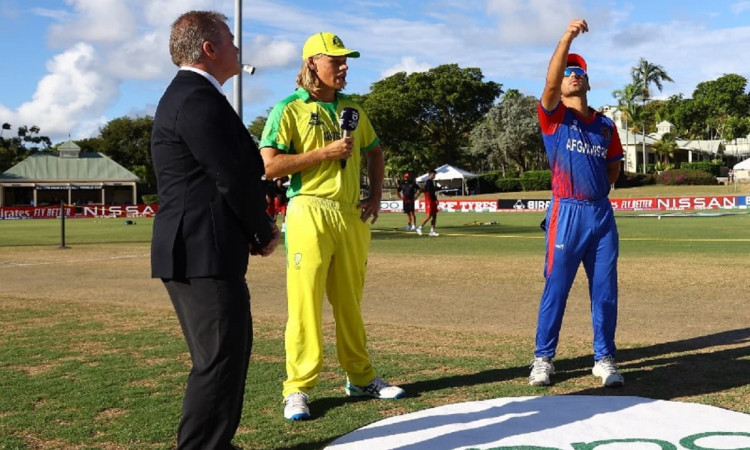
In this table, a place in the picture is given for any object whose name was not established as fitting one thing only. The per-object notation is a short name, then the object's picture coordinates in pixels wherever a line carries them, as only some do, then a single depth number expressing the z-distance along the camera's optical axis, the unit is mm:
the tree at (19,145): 82938
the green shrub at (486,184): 68438
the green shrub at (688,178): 59812
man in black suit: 3293
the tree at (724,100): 89625
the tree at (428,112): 75062
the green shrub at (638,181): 61906
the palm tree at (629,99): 82938
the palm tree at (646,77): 84875
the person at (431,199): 23844
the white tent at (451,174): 61406
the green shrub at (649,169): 76738
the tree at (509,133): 75000
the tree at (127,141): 87562
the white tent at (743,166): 50844
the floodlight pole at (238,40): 18188
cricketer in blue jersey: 5582
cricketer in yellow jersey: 4891
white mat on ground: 4023
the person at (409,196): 26828
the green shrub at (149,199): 72094
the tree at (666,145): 82312
